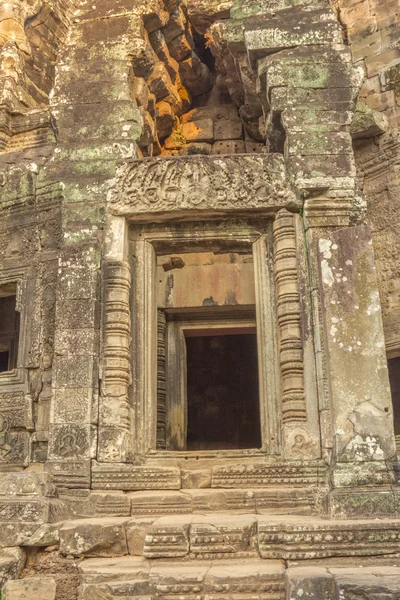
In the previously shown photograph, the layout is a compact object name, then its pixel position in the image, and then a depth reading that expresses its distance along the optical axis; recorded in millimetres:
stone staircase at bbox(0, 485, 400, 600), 4465
